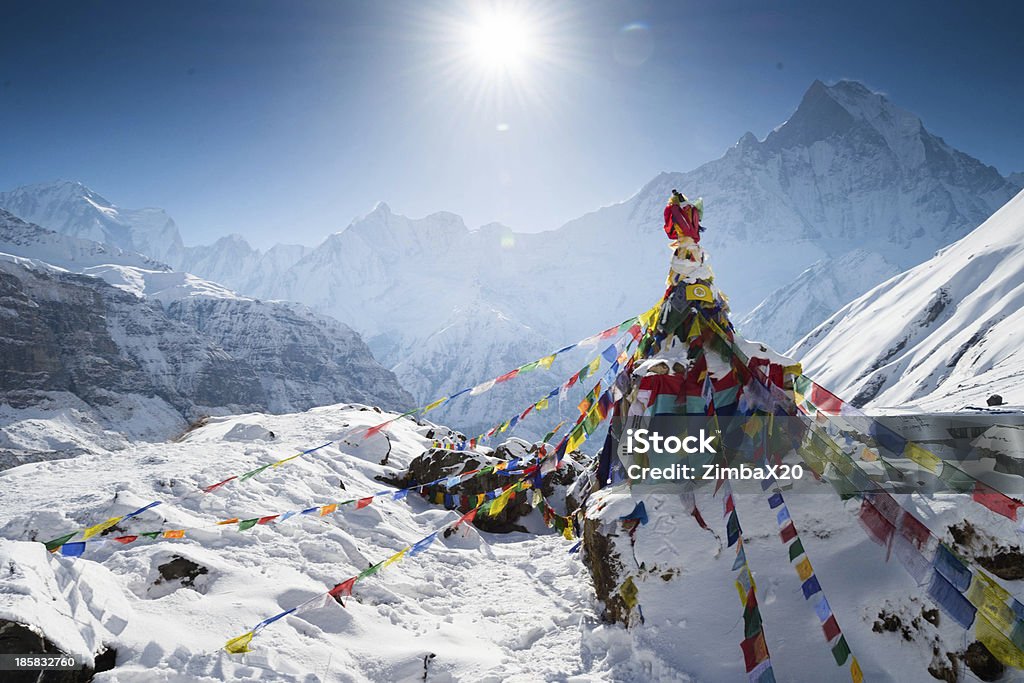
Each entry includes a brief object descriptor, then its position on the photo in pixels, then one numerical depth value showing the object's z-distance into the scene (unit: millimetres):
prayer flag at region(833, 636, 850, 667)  5309
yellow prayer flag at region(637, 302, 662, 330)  9604
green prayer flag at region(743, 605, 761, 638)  5375
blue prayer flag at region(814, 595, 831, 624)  5461
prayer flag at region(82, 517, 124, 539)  7254
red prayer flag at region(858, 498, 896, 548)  5905
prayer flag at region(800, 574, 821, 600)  5734
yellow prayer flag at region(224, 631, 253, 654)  5656
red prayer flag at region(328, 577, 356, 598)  7001
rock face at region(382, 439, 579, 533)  12930
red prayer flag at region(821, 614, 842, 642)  5434
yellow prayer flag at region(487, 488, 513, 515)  9460
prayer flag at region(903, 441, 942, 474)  6238
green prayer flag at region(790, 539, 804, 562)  6027
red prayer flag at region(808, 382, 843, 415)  7379
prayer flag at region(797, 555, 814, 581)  5902
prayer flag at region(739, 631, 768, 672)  5262
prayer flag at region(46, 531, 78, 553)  6891
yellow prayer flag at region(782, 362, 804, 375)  7934
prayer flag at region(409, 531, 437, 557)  9845
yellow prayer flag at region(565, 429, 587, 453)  10031
